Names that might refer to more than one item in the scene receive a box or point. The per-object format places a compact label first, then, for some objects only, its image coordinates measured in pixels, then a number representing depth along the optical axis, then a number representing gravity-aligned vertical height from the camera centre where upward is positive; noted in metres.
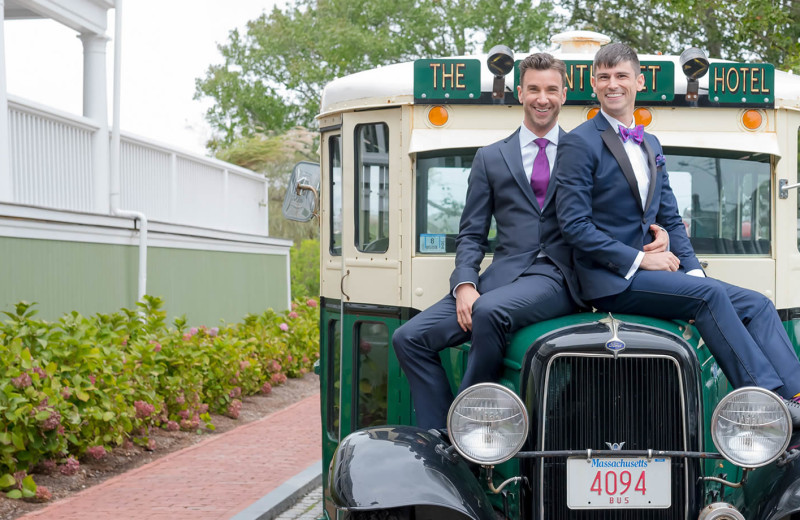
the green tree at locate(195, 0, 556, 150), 37.59 +7.81
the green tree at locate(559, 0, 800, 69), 16.91 +4.66
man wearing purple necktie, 4.66 +0.01
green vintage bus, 4.14 -0.34
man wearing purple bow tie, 4.34 +0.03
